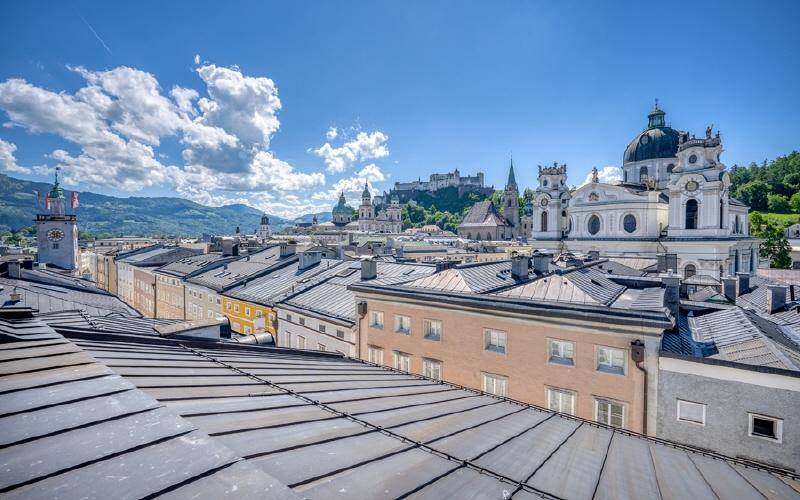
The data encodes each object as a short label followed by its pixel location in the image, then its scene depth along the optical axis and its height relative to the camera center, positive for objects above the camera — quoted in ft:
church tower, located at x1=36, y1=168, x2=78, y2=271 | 183.32 +2.51
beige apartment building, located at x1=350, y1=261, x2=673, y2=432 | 44.91 -11.75
